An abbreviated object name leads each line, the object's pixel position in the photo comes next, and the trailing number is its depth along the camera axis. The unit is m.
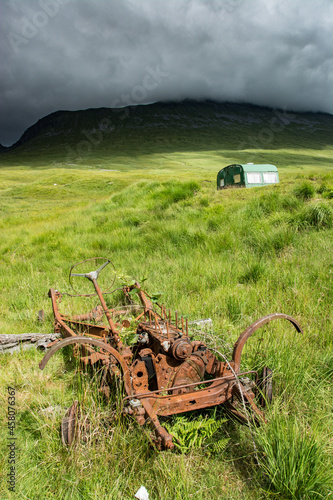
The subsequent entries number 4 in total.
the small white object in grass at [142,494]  1.94
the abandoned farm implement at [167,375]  2.20
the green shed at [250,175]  21.56
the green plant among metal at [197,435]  2.24
